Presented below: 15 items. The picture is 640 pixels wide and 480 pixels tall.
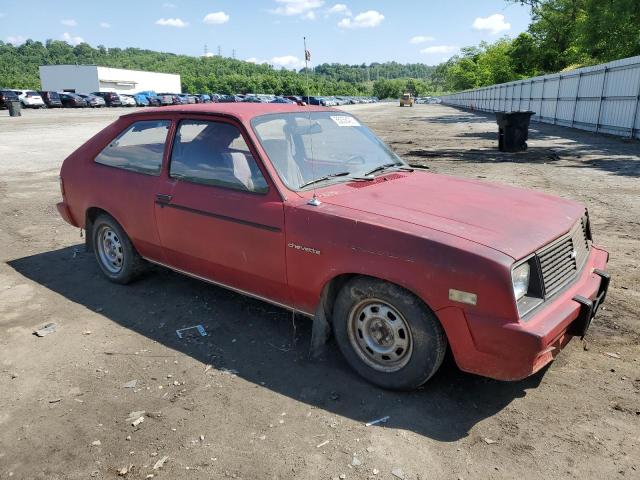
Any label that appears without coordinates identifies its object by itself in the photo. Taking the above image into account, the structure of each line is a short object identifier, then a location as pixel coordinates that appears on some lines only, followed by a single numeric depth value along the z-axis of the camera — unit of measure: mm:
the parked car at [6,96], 42088
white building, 82750
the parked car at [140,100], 59250
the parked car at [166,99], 56769
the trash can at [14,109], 32625
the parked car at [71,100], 50803
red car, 2635
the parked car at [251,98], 59197
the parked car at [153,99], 58475
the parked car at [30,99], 45656
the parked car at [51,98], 48750
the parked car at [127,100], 56750
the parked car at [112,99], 54938
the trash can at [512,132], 14023
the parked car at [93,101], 53594
